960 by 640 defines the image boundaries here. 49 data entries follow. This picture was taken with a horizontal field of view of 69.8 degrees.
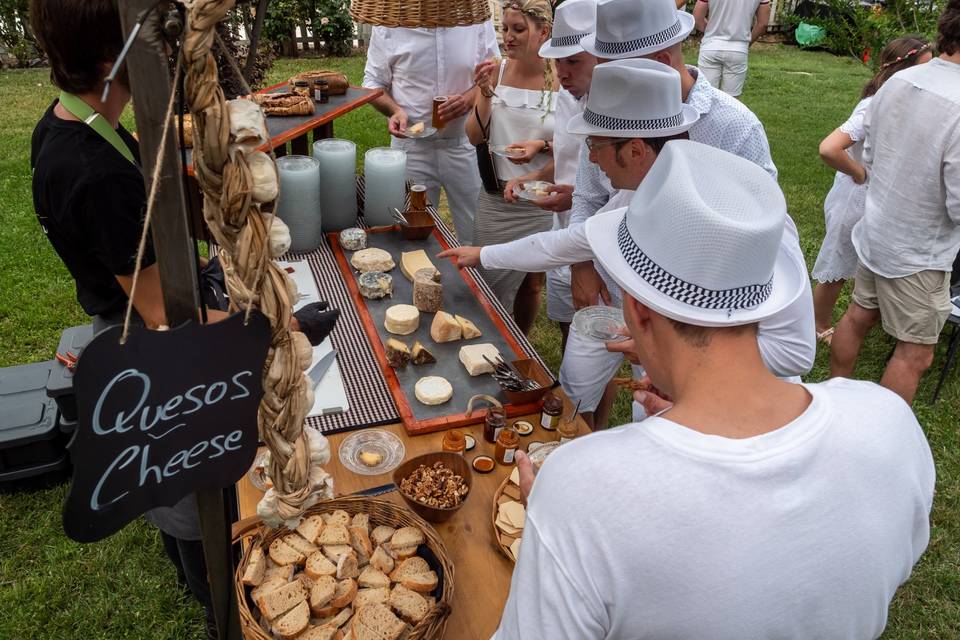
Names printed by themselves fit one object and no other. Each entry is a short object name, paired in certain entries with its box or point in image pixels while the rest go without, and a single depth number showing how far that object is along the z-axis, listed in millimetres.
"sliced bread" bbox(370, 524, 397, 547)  1824
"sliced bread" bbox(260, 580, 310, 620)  1583
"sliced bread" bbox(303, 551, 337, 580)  1697
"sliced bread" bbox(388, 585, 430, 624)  1615
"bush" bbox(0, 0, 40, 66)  10344
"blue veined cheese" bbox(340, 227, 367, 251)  3506
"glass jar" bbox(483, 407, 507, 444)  2297
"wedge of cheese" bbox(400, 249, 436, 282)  3293
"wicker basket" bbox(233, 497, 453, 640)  1546
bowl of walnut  1953
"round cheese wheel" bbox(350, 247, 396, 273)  3309
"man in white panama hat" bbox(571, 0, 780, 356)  2734
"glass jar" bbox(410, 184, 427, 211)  3764
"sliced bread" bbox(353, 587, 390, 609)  1669
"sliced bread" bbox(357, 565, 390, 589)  1712
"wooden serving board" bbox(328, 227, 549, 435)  2426
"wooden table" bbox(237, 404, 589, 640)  1751
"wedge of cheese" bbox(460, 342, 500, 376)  2628
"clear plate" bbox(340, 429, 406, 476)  2178
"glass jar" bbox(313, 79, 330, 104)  4164
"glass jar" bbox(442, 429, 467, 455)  2250
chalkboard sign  1090
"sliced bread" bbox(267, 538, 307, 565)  1725
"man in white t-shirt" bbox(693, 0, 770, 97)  8430
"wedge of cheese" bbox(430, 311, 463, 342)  2811
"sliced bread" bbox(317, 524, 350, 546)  1779
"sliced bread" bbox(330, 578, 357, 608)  1657
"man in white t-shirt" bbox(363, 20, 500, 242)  4500
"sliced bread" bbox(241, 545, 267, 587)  1638
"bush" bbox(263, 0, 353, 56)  11352
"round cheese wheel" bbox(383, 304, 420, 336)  2829
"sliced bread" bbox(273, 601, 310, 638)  1543
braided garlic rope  1021
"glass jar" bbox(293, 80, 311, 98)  4023
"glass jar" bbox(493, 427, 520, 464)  2219
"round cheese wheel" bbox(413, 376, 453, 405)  2449
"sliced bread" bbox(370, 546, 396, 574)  1751
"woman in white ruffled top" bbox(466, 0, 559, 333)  3816
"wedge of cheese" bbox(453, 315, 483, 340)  2861
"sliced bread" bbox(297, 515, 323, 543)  1791
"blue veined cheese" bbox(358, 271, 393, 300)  3090
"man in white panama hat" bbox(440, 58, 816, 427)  2232
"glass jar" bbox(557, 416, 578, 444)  2330
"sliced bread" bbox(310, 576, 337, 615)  1628
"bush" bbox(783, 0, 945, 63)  6979
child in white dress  4035
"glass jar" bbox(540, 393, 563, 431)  2367
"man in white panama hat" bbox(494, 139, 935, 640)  1056
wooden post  998
